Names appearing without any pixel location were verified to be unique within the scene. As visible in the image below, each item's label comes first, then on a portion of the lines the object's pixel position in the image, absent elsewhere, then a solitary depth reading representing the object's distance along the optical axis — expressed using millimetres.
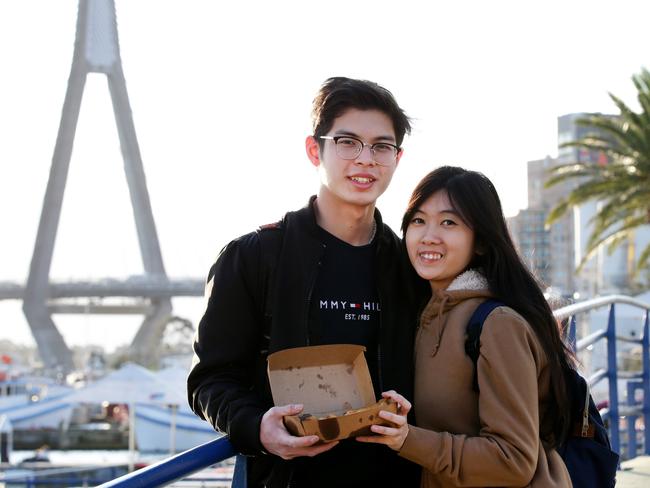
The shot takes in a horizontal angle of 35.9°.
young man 2156
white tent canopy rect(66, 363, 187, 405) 18969
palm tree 14484
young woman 2023
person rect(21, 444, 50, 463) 22125
